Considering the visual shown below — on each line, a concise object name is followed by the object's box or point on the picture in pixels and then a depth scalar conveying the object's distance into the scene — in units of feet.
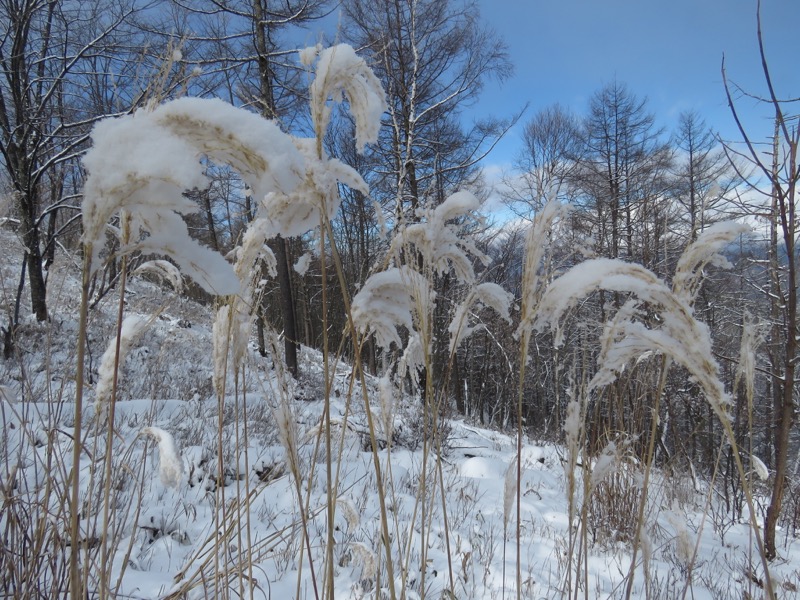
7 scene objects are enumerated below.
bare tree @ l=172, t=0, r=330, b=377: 23.82
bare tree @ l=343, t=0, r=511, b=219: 28.04
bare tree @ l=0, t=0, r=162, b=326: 20.77
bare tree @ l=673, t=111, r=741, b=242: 40.89
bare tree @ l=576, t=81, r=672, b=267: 39.45
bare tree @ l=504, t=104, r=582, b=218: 43.71
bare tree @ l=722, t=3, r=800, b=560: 7.52
